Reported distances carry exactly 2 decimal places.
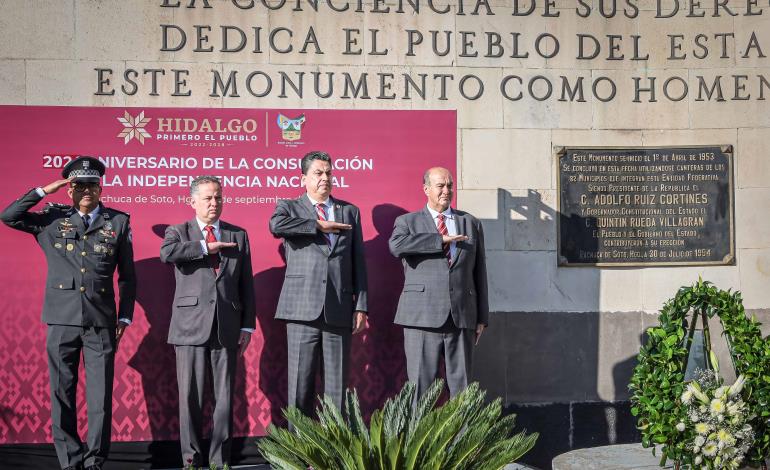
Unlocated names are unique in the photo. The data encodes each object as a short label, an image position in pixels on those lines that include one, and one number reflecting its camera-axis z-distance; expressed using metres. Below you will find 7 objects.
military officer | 5.48
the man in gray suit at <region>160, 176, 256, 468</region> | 5.55
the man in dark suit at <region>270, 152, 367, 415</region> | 5.68
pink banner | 6.14
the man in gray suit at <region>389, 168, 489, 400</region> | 5.75
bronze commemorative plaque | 6.64
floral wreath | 3.84
